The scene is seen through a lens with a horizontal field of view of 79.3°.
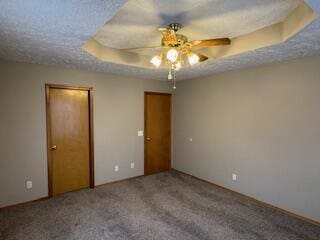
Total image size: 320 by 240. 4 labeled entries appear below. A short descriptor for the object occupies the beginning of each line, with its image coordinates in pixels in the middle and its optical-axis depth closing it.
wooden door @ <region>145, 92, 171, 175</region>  4.68
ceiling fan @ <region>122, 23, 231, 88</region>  2.06
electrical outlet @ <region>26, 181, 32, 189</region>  3.23
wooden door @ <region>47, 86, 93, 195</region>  3.46
